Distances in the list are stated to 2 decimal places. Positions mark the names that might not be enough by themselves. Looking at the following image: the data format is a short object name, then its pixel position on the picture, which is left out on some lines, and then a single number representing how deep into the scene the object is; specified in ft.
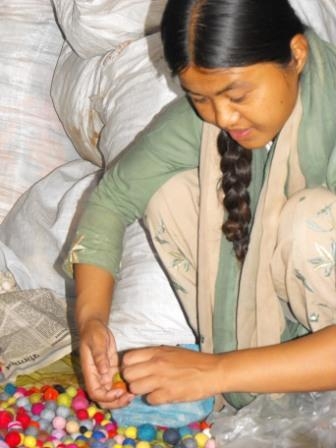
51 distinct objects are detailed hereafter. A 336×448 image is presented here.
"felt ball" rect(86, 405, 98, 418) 6.64
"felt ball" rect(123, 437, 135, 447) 6.35
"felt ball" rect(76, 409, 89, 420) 6.62
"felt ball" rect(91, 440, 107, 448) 6.32
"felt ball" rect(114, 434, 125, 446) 6.35
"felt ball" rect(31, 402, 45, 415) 6.66
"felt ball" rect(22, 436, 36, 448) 6.33
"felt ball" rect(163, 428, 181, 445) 6.29
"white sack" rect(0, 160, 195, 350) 6.70
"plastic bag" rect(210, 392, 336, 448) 5.92
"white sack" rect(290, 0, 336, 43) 7.02
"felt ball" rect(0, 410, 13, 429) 6.49
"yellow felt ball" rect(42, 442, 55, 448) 6.32
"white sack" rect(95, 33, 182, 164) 7.40
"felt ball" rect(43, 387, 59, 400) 6.75
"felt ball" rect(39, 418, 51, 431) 6.53
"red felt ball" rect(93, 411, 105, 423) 6.57
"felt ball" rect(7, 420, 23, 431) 6.49
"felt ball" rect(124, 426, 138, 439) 6.37
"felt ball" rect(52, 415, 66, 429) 6.54
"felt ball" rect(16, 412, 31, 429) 6.53
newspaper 6.89
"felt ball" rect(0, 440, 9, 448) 6.17
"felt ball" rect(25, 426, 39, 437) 6.42
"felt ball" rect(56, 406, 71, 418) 6.59
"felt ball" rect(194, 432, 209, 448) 6.24
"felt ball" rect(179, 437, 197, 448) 6.19
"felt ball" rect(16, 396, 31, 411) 6.66
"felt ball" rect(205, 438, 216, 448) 6.20
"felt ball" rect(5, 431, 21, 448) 6.29
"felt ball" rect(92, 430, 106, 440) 6.40
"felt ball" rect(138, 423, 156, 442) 6.33
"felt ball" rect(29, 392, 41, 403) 6.75
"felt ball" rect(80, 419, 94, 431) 6.55
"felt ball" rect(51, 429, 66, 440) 6.49
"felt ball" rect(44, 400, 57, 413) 6.65
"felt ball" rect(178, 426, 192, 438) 6.30
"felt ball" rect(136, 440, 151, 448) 6.27
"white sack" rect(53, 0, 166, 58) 7.90
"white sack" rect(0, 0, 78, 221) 8.45
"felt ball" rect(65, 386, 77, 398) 6.76
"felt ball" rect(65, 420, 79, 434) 6.52
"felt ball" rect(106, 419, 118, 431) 6.45
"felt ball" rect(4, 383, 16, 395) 6.77
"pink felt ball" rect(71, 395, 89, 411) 6.68
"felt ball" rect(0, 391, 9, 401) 6.72
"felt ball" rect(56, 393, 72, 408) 6.70
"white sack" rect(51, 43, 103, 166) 8.13
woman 5.24
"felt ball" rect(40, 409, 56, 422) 6.59
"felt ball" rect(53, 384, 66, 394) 6.79
